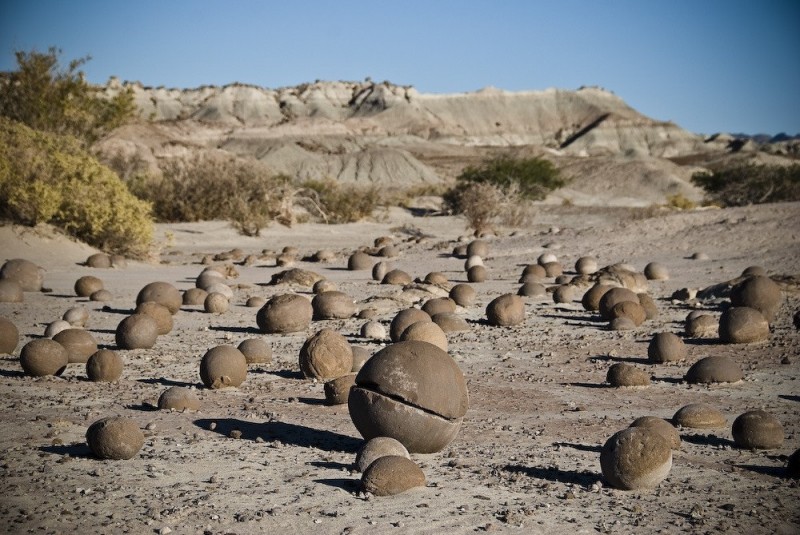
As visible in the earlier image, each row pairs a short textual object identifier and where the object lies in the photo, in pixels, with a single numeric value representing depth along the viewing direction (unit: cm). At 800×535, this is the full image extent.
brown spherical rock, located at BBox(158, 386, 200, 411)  822
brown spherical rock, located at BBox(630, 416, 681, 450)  678
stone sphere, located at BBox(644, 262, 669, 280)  1839
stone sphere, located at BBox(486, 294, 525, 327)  1311
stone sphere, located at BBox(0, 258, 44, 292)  1579
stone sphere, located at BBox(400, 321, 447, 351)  996
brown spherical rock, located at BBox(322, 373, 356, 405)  847
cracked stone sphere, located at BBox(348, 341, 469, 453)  639
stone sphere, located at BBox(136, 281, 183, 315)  1370
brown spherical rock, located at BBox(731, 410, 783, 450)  699
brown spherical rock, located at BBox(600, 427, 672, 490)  586
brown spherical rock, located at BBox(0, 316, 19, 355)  1069
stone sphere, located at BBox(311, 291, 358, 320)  1344
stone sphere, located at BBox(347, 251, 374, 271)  2069
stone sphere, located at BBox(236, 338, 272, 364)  1035
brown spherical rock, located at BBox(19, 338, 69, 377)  934
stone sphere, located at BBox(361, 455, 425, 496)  577
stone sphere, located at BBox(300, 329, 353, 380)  944
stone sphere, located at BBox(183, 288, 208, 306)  1502
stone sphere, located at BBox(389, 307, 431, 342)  1095
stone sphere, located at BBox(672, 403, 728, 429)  768
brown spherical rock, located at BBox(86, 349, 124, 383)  930
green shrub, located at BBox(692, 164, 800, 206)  3619
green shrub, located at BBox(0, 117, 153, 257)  1975
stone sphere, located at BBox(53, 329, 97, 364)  1017
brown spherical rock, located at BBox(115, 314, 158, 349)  1108
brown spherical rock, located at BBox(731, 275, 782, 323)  1288
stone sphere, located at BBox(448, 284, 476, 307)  1480
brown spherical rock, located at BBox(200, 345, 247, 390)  908
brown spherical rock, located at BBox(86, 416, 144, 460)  648
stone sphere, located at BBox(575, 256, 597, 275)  1872
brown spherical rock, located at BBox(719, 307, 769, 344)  1152
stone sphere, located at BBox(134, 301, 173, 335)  1216
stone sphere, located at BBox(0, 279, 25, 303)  1469
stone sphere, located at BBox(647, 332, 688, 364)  1066
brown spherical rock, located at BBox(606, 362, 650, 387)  947
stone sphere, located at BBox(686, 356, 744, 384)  950
